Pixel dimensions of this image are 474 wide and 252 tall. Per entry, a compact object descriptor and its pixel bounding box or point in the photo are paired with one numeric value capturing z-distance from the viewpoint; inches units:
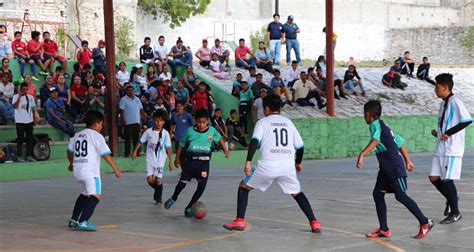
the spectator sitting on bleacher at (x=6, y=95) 847.7
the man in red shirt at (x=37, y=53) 958.4
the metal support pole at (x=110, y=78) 874.1
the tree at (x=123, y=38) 1964.3
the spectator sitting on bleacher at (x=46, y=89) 878.4
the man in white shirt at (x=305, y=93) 1128.8
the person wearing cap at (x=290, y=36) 1247.5
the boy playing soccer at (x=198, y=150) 500.7
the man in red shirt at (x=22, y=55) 951.0
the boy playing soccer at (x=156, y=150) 562.3
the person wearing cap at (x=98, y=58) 994.7
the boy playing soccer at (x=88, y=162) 438.6
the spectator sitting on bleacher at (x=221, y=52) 1211.2
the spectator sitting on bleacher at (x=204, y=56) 1186.6
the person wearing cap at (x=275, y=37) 1231.0
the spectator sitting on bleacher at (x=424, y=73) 1435.8
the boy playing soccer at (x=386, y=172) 415.5
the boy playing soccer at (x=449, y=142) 459.3
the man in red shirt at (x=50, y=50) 968.3
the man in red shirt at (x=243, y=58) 1218.0
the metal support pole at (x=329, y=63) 1106.1
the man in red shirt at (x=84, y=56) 998.4
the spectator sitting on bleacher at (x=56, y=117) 845.2
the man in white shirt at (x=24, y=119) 786.2
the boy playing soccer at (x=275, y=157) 422.9
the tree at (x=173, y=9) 2213.3
